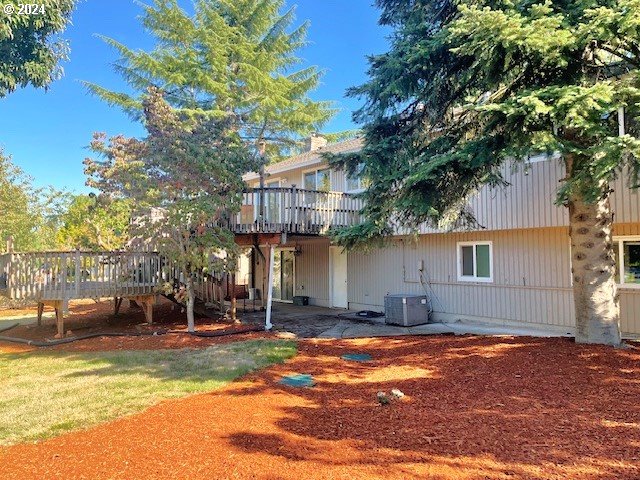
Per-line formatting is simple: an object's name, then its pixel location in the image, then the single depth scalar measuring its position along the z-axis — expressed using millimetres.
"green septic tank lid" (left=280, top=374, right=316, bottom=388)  5844
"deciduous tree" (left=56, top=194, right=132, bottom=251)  13773
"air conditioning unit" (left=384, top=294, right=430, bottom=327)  11062
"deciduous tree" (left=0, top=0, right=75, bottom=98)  9055
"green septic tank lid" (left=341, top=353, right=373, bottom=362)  7363
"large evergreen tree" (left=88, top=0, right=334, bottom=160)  18703
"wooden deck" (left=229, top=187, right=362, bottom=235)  11266
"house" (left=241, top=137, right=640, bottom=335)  8695
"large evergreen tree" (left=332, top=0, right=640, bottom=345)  5023
